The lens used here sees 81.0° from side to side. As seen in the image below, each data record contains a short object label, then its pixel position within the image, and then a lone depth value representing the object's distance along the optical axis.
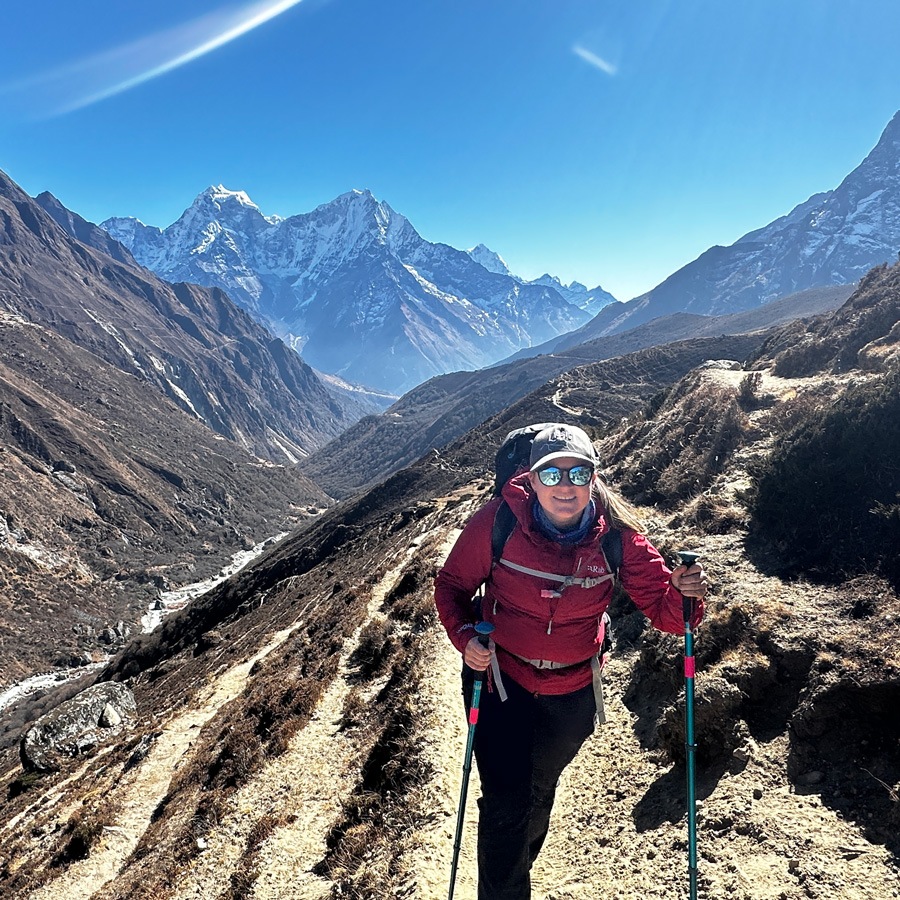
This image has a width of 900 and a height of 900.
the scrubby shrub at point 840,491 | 8.04
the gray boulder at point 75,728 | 19.44
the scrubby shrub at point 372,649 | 12.52
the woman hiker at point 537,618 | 4.02
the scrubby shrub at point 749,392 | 18.45
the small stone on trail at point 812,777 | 5.21
